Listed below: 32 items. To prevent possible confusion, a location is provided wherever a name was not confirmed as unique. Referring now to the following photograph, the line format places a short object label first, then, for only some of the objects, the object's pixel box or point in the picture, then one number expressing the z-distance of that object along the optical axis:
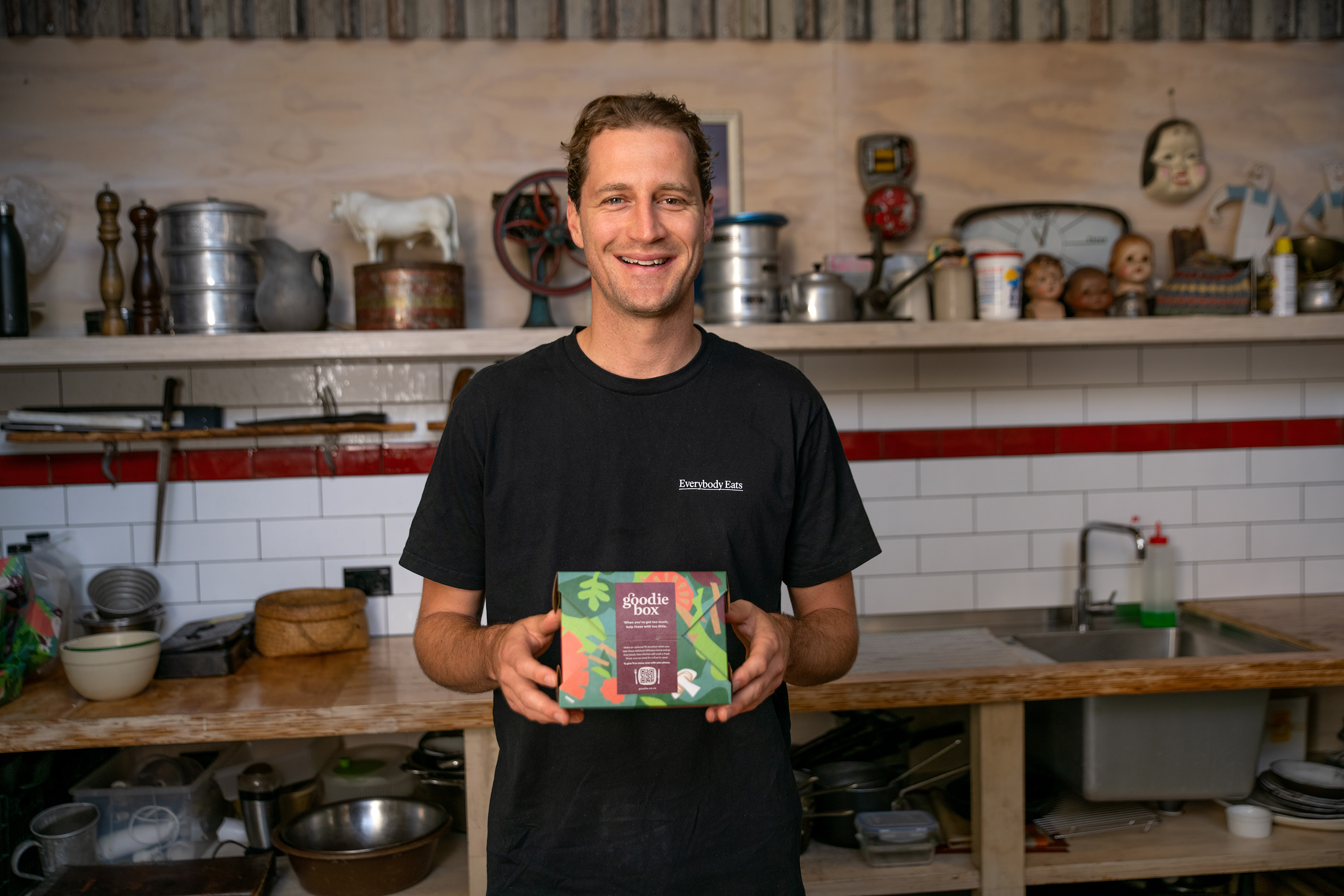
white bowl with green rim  2.14
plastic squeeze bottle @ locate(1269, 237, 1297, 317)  2.65
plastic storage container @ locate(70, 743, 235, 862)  2.26
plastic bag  2.27
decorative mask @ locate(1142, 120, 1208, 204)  2.84
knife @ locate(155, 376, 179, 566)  2.58
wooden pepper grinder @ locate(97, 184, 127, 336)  2.45
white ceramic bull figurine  2.54
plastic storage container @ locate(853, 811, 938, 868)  2.22
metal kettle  2.50
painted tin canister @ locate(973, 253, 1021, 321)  2.56
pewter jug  2.39
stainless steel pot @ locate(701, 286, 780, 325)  2.52
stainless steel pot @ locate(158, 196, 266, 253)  2.43
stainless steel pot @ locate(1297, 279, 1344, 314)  2.67
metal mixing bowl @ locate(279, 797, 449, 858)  2.23
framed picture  2.77
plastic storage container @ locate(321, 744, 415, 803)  2.47
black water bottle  2.38
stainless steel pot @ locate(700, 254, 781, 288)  2.53
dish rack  2.35
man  1.36
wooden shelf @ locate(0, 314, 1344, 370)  2.33
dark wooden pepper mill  2.47
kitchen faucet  2.81
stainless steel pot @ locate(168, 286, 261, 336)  2.42
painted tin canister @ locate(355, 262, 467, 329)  2.43
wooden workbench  2.09
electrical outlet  2.72
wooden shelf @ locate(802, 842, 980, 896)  2.19
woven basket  2.48
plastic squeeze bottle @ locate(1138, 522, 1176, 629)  2.80
